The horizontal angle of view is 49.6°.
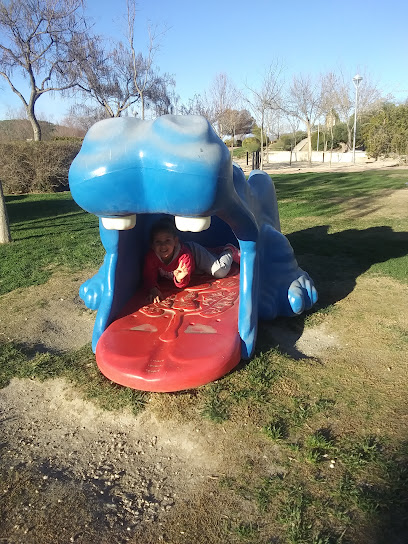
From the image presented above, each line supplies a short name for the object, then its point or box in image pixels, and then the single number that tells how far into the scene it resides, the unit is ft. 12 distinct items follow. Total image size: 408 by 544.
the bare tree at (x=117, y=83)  74.64
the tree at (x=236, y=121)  95.71
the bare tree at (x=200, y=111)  97.30
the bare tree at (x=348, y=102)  100.12
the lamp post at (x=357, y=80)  78.54
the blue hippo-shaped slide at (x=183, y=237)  6.73
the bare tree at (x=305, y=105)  91.86
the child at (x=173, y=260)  11.69
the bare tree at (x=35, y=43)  63.21
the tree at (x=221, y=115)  95.55
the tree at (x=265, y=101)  76.01
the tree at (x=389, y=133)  73.68
